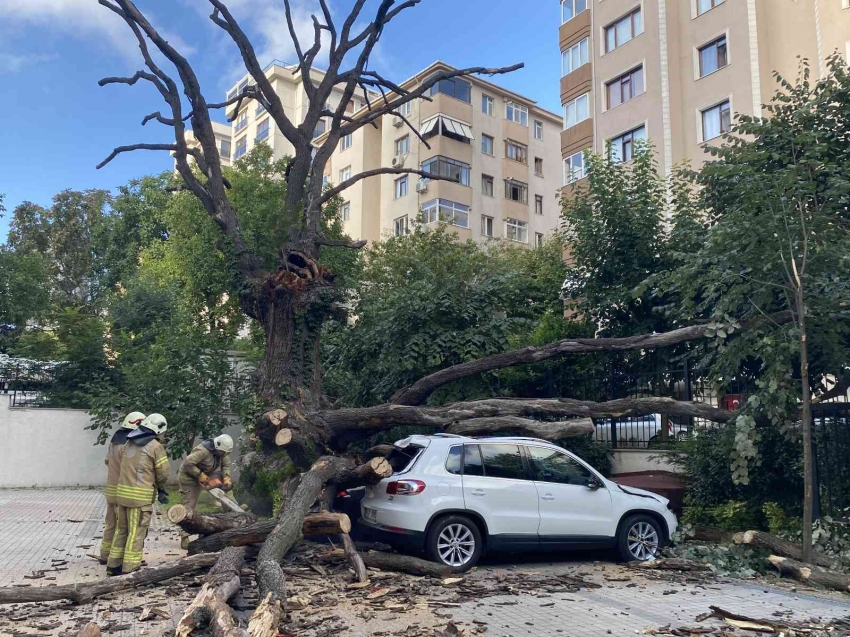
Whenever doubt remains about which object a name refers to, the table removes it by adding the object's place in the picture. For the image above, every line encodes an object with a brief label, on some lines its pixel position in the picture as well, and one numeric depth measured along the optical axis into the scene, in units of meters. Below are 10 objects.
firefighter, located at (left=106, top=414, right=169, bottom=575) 8.02
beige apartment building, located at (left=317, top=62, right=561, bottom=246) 37.81
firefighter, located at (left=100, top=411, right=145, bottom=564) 8.61
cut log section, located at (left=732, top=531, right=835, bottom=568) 8.56
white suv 8.43
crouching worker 10.63
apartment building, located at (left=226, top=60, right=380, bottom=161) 49.00
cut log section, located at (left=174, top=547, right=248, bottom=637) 5.38
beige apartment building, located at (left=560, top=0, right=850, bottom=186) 23.23
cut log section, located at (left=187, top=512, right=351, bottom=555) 7.94
